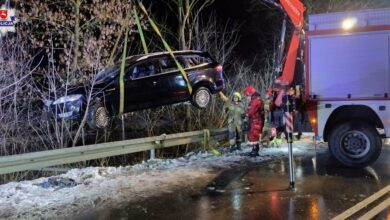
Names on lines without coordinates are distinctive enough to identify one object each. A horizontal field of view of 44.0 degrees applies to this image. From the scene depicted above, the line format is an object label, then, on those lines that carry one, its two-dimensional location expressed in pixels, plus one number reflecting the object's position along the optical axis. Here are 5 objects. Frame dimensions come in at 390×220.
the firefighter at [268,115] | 11.50
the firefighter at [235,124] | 13.02
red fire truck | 9.72
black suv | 10.61
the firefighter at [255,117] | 11.80
